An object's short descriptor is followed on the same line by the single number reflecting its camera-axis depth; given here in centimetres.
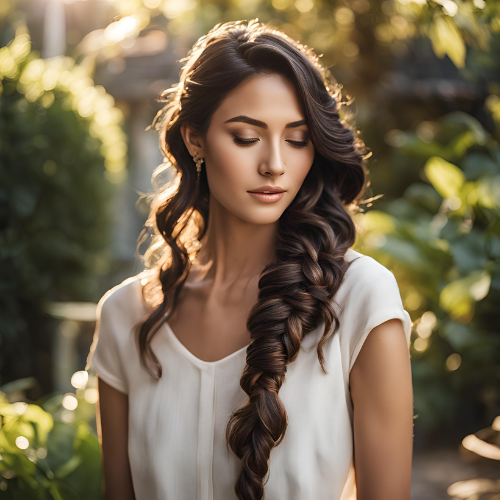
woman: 161
